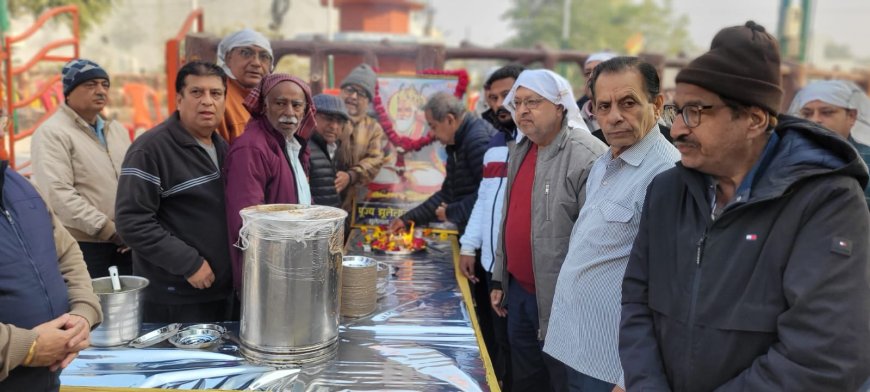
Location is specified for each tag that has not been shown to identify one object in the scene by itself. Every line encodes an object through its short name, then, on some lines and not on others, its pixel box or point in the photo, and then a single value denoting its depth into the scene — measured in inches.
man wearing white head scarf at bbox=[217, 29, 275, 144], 135.6
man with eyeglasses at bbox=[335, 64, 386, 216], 177.0
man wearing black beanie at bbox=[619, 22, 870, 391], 51.4
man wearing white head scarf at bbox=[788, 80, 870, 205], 136.8
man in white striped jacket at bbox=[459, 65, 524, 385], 127.4
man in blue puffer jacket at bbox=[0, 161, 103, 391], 64.6
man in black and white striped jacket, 97.5
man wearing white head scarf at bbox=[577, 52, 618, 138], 138.5
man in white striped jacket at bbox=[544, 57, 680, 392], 79.0
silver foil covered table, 77.3
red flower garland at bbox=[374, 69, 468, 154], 192.5
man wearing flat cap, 147.5
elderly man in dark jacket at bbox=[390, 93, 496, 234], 156.1
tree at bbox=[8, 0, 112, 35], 761.0
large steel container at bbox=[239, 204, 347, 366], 76.4
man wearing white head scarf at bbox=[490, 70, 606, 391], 97.9
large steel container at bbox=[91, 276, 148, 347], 85.1
